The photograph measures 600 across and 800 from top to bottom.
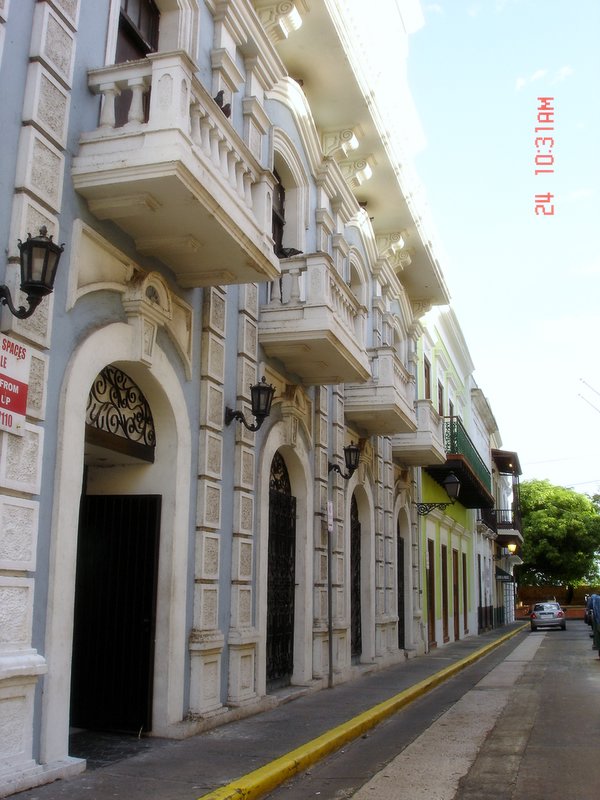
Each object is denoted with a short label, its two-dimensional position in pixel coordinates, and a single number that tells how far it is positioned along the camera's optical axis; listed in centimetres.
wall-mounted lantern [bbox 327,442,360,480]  1317
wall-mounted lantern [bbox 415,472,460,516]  1791
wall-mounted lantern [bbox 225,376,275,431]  922
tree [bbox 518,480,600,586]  5772
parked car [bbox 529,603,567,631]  3772
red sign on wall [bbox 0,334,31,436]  562
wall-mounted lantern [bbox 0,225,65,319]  551
